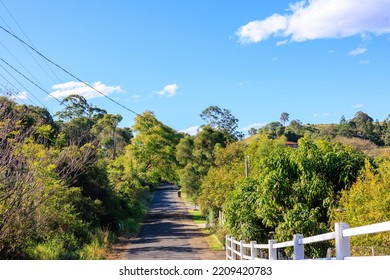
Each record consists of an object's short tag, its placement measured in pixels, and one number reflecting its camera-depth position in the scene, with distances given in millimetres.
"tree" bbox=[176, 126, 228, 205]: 34750
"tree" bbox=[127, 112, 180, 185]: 34688
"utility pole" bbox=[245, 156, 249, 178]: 21561
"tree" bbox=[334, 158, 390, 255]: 11023
